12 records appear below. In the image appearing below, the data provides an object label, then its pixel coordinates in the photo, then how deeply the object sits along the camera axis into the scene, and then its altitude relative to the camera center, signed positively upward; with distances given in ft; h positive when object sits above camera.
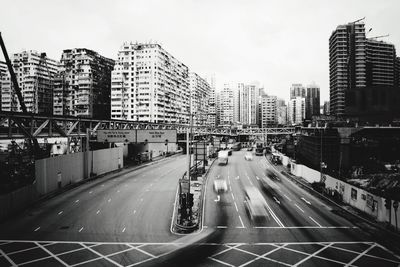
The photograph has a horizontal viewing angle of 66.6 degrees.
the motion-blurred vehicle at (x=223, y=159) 248.81 -24.23
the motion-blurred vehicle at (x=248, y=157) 287.69 -26.05
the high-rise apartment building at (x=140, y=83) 470.39 +72.86
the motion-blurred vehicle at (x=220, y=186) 147.54 -29.29
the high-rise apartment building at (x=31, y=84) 564.71 +86.19
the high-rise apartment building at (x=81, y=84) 493.77 +75.23
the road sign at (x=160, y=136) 149.59 -3.40
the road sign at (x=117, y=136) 151.02 -3.52
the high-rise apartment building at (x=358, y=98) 369.50 +39.71
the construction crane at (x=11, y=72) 152.26 +29.14
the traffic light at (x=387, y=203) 86.38 -20.84
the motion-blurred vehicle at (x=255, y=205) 102.52 -29.39
